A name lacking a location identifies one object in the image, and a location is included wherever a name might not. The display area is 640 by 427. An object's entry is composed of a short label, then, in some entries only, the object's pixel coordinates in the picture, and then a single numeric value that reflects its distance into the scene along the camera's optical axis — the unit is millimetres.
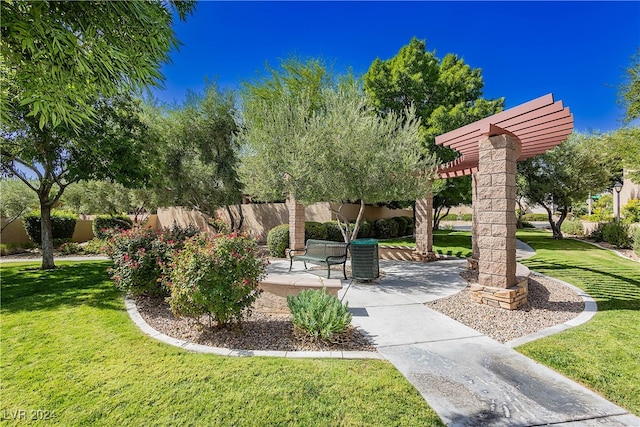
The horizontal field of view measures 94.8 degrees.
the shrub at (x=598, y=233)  15625
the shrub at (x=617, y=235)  13367
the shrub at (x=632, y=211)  15761
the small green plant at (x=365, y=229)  15656
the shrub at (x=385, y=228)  17234
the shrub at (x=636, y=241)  11148
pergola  4988
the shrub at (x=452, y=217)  36938
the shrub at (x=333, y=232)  13347
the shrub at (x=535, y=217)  35353
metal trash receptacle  6867
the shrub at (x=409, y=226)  19536
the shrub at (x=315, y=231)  11961
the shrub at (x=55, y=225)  15039
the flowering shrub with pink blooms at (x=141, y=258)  5293
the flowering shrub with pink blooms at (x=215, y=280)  3842
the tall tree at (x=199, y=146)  12484
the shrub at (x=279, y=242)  11062
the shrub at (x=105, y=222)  17297
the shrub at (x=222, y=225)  4964
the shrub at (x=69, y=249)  14134
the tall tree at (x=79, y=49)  2107
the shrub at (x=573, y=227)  18219
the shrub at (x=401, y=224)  18516
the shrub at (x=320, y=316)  3801
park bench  7039
